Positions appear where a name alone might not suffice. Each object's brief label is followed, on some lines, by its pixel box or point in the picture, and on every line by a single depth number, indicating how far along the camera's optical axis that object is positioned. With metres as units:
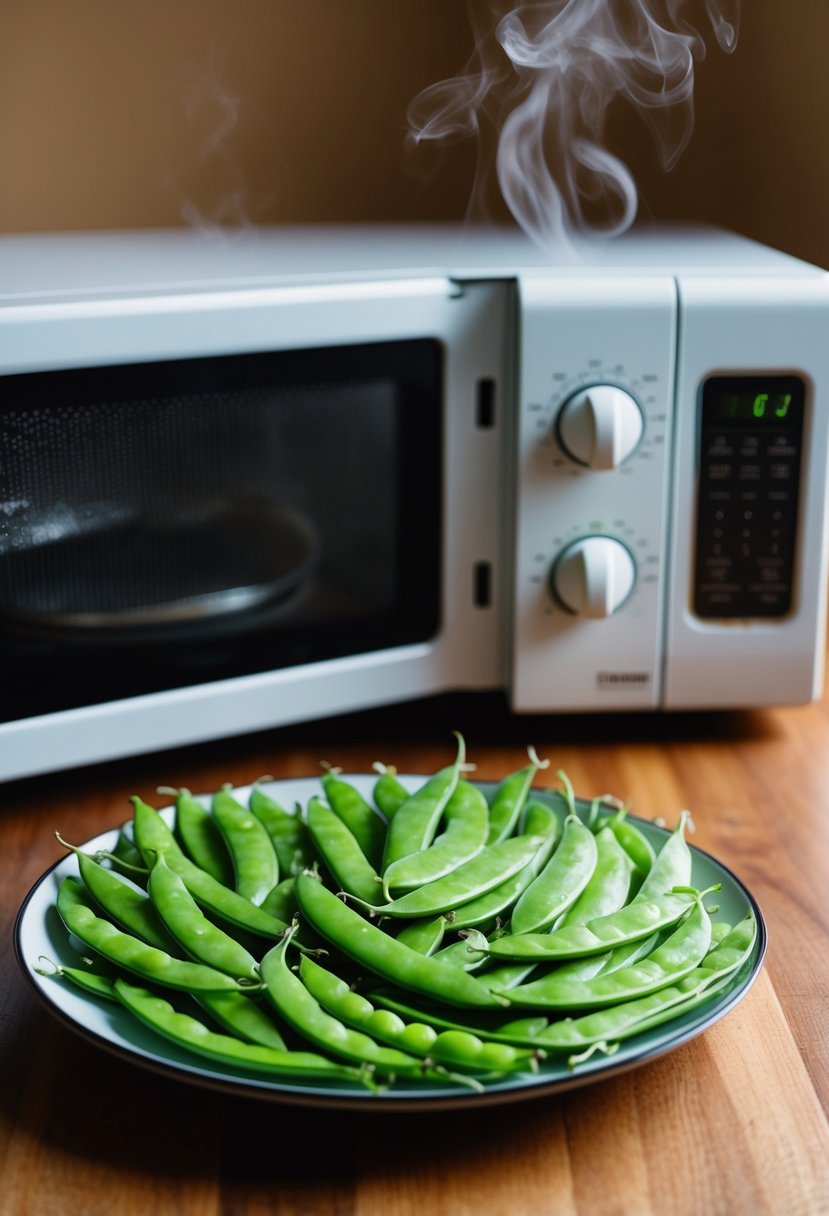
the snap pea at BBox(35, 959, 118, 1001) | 0.65
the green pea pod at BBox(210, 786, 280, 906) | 0.74
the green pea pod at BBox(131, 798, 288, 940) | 0.70
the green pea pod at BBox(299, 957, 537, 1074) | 0.60
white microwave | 0.91
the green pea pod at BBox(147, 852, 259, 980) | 0.66
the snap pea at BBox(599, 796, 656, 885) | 0.79
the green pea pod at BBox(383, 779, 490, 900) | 0.71
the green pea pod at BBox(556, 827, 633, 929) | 0.72
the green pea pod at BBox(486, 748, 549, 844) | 0.82
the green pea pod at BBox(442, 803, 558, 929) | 0.70
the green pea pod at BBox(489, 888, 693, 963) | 0.65
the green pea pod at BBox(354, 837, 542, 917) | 0.69
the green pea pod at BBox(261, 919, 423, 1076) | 0.60
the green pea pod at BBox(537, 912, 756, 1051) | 0.61
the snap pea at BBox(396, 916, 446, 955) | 0.67
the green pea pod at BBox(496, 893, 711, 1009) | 0.63
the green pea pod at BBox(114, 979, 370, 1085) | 0.59
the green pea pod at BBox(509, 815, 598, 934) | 0.69
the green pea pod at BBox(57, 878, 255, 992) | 0.64
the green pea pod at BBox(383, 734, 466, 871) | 0.76
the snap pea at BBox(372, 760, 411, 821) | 0.84
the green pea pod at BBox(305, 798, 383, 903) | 0.72
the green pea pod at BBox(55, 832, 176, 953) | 0.70
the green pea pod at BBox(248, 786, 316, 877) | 0.78
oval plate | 0.58
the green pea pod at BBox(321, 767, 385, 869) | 0.80
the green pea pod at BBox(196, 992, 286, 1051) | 0.62
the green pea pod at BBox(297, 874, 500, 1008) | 0.62
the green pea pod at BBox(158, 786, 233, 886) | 0.79
